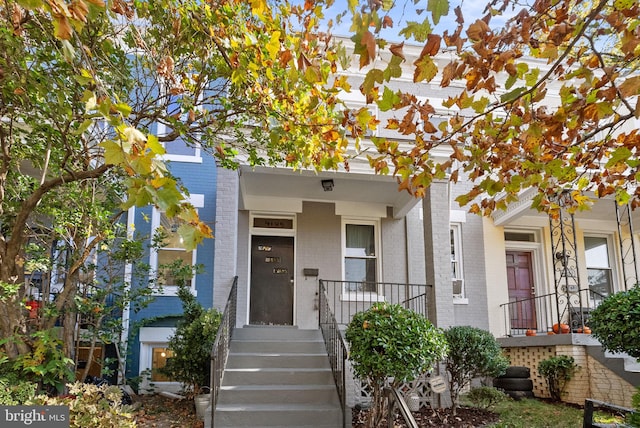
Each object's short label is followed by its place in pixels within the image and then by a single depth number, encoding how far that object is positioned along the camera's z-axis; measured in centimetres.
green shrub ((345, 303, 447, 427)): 620
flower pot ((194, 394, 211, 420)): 698
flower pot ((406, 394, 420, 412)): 793
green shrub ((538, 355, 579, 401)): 868
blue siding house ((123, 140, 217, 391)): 959
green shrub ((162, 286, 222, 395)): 746
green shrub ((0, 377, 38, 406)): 518
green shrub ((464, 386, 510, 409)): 757
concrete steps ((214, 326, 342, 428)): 651
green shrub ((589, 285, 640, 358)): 646
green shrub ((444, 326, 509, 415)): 773
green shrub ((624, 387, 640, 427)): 448
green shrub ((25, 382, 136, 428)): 512
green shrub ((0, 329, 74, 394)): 571
